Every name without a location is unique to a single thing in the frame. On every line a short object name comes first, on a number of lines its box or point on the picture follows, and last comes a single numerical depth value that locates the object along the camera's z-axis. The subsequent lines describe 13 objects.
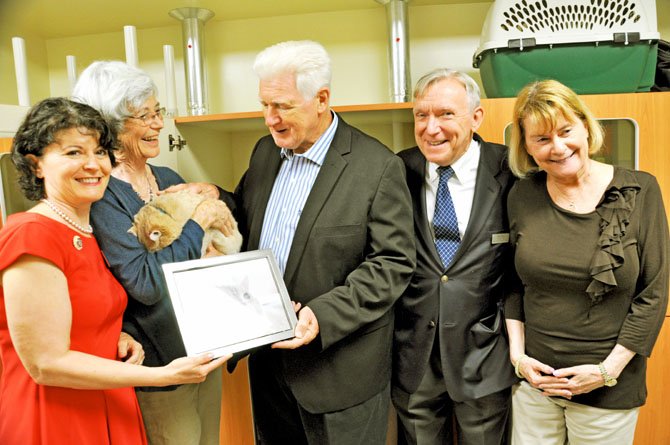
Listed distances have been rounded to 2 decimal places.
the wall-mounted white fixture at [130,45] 1.80
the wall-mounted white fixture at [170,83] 1.89
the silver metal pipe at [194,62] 2.05
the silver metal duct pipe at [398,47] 1.98
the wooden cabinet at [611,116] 1.69
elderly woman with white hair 1.12
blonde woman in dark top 1.23
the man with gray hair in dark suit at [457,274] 1.44
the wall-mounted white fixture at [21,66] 1.76
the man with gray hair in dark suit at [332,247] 1.27
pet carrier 1.62
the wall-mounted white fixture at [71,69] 1.88
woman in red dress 0.90
